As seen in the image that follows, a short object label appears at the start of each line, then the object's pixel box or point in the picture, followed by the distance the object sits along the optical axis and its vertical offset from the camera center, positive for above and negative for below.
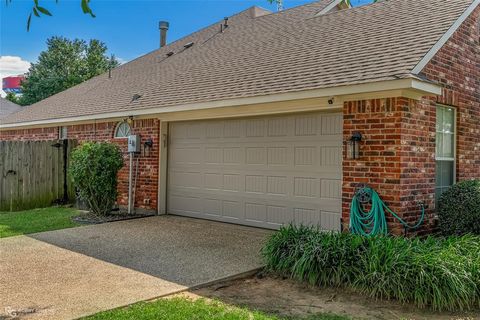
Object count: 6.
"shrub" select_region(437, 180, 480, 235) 6.09 -0.60
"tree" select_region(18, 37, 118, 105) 36.94 +8.50
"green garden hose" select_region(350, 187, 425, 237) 6.07 -0.72
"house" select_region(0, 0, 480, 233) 6.30 +0.91
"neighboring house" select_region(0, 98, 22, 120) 30.48 +3.96
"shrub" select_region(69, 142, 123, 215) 9.38 -0.25
